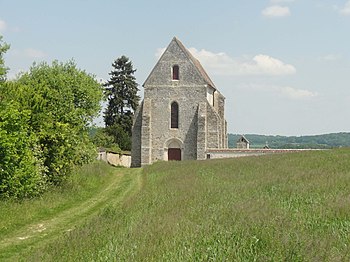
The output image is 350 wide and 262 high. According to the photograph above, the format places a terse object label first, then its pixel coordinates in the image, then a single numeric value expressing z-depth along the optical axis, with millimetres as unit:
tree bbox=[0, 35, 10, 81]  36678
